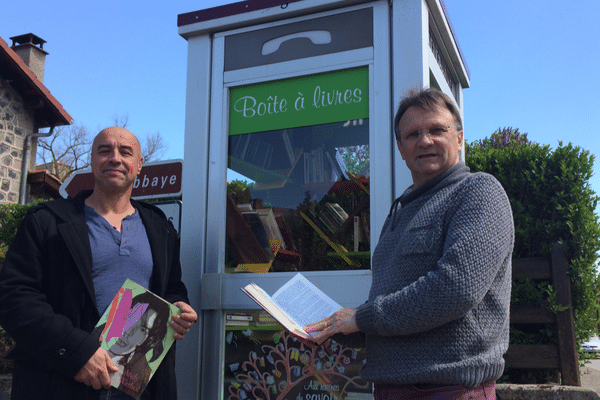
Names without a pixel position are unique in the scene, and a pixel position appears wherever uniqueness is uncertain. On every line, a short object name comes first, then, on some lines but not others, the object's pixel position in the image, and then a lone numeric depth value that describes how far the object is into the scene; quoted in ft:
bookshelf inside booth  9.47
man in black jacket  6.59
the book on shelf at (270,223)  9.98
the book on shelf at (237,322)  9.60
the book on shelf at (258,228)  9.96
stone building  40.98
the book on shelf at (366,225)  9.27
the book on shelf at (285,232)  9.83
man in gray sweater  5.04
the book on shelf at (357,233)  9.37
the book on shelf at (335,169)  9.77
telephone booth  9.18
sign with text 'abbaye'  10.61
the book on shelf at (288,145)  10.10
